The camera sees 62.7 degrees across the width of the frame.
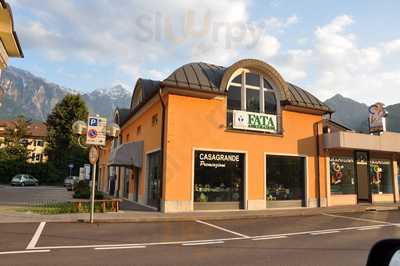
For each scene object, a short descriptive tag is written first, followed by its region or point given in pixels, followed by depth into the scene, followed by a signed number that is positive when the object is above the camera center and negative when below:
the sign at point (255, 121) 17.48 +3.05
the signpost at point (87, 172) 32.89 +0.36
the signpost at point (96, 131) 12.37 +1.69
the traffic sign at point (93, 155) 12.07 +0.76
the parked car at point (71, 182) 35.75 -0.79
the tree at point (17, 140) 49.59 +5.36
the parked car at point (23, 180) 42.37 -0.72
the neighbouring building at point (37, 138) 70.06 +7.96
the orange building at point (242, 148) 16.14 +1.66
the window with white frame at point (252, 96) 17.73 +4.53
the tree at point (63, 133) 51.03 +6.55
